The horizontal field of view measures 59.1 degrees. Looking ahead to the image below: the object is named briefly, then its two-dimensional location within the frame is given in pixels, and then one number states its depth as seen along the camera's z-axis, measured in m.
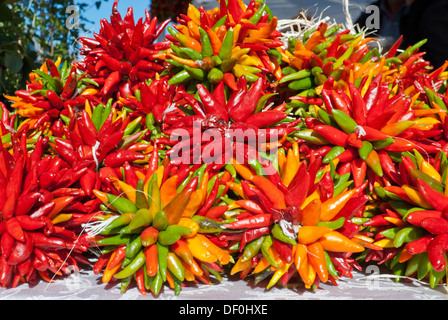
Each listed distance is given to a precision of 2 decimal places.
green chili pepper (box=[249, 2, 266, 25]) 1.07
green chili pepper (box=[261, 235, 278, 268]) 0.79
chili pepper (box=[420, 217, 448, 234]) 0.80
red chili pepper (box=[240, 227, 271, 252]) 0.82
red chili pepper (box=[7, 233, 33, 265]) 0.80
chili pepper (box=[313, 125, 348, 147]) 0.93
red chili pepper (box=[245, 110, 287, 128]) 0.94
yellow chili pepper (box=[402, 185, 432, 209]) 0.85
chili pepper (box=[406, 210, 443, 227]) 0.82
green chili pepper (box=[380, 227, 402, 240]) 0.87
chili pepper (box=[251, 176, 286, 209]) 0.83
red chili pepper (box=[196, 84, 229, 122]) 0.94
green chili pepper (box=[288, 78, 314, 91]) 1.11
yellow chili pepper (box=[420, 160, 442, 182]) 0.88
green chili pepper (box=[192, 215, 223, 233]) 0.84
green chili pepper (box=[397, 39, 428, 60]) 1.30
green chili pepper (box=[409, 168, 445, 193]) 0.85
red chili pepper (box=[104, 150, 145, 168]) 0.97
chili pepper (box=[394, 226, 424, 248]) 0.84
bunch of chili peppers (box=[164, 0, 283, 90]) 1.00
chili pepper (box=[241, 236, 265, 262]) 0.83
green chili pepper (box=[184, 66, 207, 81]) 1.00
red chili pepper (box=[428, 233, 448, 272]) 0.77
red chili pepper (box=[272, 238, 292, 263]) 0.79
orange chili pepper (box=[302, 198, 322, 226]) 0.78
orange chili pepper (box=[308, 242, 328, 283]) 0.79
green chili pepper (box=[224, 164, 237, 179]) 0.93
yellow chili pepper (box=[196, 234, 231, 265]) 0.83
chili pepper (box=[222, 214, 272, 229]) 0.81
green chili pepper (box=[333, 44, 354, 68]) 1.11
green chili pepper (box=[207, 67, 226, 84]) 0.98
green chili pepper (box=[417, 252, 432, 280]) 0.84
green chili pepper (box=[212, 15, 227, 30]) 1.05
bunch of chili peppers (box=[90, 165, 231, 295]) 0.80
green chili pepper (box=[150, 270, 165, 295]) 0.81
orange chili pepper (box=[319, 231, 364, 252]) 0.80
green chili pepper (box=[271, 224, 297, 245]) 0.78
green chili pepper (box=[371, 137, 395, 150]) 0.89
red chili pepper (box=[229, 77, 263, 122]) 0.94
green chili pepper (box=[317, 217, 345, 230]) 0.80
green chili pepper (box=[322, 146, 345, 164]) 0.92
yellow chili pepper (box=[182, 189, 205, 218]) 0.83
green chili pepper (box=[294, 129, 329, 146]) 0.97
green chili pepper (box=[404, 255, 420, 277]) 0.87
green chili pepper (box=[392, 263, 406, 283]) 0.92
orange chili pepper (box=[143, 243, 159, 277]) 0.78
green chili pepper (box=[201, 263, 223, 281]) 0.87
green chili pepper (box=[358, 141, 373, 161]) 0.90
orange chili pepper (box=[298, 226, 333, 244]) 0.79
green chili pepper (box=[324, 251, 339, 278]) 0.82
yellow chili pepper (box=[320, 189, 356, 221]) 0.83
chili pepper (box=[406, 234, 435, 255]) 0.80
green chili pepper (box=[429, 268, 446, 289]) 0.85
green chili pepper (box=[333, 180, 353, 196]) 0.87
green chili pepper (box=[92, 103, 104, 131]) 1.04
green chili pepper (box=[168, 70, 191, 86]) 1.03
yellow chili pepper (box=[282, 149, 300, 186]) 0.89
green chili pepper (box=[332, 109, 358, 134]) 0.91
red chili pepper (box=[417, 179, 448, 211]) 0.82
